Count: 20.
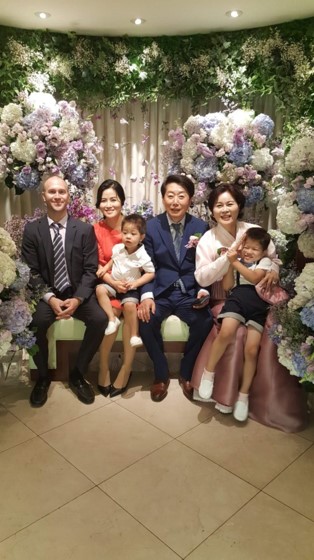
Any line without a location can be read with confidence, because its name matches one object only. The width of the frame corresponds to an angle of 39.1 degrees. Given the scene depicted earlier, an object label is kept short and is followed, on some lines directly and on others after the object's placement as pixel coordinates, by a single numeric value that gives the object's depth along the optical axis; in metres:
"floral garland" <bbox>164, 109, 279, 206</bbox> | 3.44
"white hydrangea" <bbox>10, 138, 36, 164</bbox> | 3.40
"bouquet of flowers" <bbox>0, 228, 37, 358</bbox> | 2.59
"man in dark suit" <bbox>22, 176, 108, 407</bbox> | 3.01
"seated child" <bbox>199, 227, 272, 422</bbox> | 2.77
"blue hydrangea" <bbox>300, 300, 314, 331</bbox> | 2.34
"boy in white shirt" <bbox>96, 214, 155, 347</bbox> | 3.03
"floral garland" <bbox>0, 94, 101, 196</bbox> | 3.41
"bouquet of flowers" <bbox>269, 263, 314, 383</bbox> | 2.38
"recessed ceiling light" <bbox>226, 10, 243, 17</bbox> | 3.28
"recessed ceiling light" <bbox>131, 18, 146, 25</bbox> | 3.43
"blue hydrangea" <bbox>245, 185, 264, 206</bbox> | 3.53
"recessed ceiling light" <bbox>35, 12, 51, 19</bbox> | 3.33
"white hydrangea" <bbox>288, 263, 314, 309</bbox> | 2.40
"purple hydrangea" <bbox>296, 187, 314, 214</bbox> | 2.44
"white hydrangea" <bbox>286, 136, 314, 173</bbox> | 2.51
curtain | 4.32
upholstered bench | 3.09
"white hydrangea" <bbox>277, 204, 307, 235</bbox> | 2.56
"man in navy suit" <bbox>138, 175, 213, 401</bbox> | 3.01
